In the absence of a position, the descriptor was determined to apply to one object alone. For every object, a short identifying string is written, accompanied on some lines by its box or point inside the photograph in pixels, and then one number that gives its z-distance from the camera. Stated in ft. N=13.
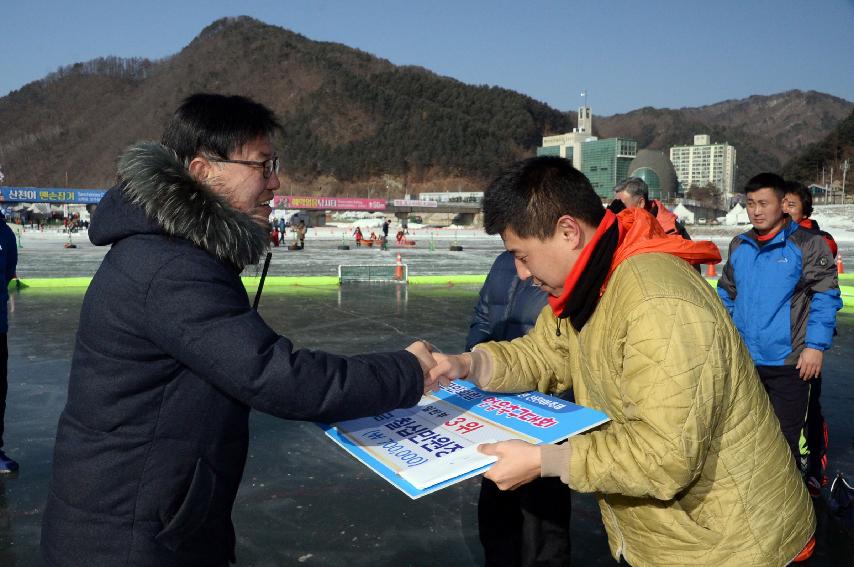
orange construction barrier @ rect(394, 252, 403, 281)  48.32
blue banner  163.88
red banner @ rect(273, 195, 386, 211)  198.80
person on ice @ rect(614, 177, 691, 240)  13.72
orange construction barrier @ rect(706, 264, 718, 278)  50.92
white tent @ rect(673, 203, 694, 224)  245.88
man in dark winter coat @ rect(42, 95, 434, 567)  4.86
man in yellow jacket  4.91
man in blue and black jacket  12.25
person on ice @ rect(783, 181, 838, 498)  13.16
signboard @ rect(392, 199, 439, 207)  219.20
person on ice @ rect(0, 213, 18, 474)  13.64
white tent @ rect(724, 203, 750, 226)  214.90
